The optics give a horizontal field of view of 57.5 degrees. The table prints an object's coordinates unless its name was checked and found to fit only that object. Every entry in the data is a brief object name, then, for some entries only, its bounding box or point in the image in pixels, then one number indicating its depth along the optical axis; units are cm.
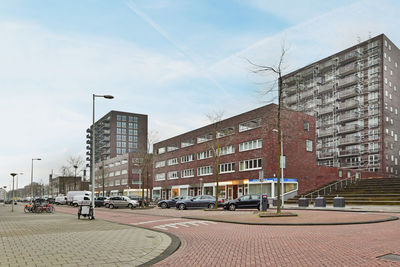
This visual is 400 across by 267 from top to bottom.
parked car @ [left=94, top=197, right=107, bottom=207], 4944
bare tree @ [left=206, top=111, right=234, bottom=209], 5359
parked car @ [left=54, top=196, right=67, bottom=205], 6712
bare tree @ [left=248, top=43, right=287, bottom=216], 2259
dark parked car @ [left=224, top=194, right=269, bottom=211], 3222
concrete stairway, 3249
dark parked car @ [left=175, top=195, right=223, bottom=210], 3556
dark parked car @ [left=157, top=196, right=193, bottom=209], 4075
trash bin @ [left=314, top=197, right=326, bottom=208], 3220
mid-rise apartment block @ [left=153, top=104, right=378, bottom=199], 4694
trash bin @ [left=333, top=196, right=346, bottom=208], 3001
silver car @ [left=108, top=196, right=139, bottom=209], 4459
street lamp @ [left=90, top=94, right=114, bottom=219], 2404
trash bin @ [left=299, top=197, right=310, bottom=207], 3384
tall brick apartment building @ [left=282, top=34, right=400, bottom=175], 7219
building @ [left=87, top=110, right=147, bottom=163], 14338
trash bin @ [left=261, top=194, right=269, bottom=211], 2709
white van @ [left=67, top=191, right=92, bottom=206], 5949
